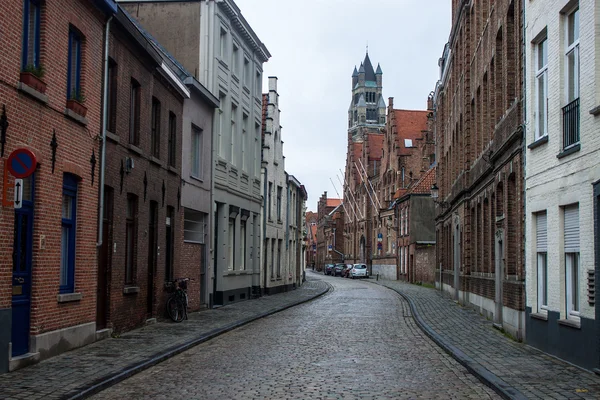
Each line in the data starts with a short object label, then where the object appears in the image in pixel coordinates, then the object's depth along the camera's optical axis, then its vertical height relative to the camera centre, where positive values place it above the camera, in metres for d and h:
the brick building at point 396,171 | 69.50 +8.58
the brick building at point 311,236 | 145.12 +4.24
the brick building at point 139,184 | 15.45 +1.61
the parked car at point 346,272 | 77.66 -1.43
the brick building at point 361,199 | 91.38 +7.32
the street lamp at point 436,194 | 35.91 +2.96
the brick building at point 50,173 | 10.58 +1.24
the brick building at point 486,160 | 17.08 +2.81
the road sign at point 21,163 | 8.84 +1.03
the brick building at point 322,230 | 118.18 +4.41
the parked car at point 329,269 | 93.14 -1.40
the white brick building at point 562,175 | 11.52 +1.40
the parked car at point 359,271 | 73.62 -1.26
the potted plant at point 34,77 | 11.15 +2.55
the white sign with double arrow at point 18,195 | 9.07 +0.68
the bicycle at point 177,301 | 19.25 -1.11
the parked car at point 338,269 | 85.91 -1.28
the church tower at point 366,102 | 156.62 +32.08
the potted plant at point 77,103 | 12.99 +2.54
